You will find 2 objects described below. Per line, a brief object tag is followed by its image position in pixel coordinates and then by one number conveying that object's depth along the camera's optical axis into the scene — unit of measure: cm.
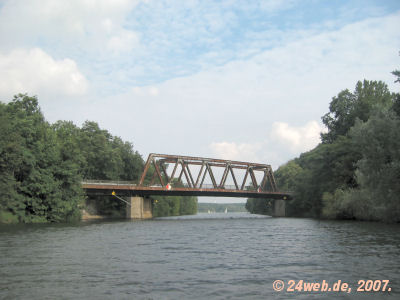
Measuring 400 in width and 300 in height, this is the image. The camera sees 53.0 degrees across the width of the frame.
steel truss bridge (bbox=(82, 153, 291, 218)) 6900
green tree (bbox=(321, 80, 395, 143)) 8506
